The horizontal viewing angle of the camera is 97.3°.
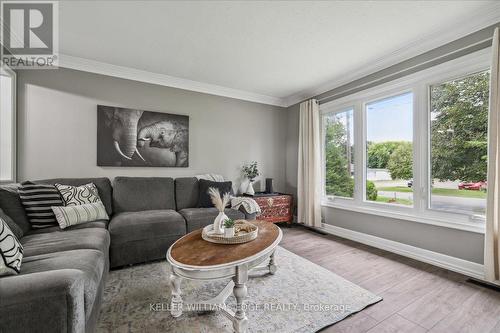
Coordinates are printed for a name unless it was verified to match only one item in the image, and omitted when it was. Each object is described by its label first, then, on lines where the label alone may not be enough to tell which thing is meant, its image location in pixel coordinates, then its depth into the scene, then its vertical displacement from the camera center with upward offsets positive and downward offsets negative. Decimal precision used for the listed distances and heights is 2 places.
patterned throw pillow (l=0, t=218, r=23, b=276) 1.14 -0.48
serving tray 1.70 -0.57
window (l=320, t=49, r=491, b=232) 2.27 +0.24
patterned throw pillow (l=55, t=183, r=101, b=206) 2.37 -0.32
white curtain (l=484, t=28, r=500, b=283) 1.99 -0.20
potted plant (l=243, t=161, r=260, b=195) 4.14 -0.12
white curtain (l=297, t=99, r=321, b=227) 3.82 -0.03
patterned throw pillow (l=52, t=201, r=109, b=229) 2.13 -0.50
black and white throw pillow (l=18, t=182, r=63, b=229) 2.12 -0.37
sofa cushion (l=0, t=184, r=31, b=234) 2.03 -0.39
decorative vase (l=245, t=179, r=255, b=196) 3.88 -0.44
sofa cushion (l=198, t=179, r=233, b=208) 3.21 -0.36
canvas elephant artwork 3.10 +0.42
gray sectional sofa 0.94 -0.60
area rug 1.51 -1.10
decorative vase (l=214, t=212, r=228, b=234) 1.83 -0.49
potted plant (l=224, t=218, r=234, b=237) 1.72 -0.49
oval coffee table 1.35 -0.62
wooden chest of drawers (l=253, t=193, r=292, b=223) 3.79 -0.74
